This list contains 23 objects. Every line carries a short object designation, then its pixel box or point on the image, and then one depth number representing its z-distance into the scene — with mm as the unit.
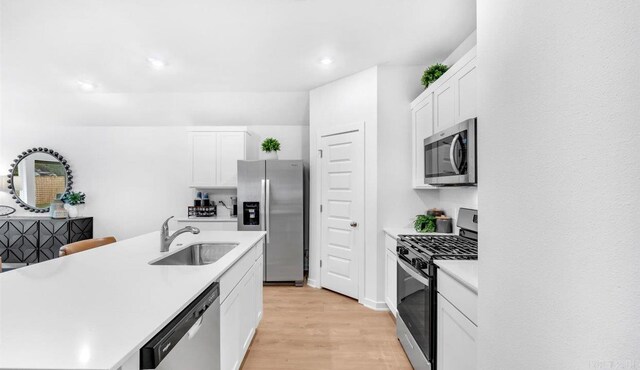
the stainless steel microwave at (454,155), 1855
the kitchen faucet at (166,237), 1987
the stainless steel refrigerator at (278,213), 4121
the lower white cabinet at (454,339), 1357
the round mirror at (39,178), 5039
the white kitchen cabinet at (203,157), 4664
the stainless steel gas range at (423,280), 1785
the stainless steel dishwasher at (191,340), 920
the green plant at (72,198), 4898
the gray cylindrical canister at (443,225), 2846
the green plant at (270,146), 4406
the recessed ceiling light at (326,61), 3191
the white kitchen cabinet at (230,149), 4660
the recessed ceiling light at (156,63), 3234
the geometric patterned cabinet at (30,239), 4535
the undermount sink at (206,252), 2330
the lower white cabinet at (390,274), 2902
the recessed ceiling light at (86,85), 3969
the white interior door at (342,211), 3482
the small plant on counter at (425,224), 2941
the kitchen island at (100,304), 792
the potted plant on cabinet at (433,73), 2703
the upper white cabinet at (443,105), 1989
